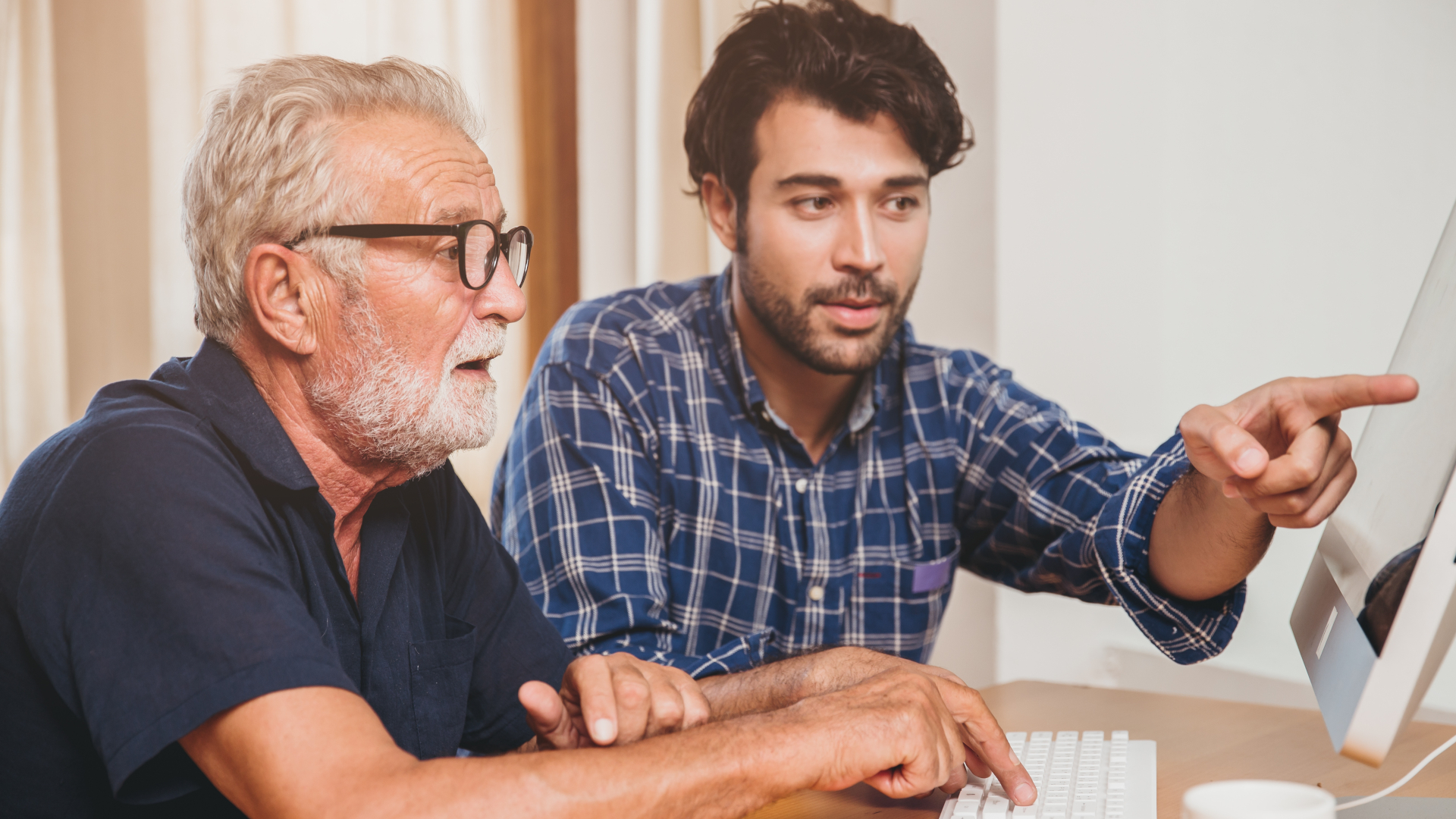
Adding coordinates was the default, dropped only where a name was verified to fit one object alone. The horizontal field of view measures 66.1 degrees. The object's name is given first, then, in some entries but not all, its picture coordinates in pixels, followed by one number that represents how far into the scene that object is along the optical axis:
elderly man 0.67
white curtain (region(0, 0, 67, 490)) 1.73
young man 1.37
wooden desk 0.90
